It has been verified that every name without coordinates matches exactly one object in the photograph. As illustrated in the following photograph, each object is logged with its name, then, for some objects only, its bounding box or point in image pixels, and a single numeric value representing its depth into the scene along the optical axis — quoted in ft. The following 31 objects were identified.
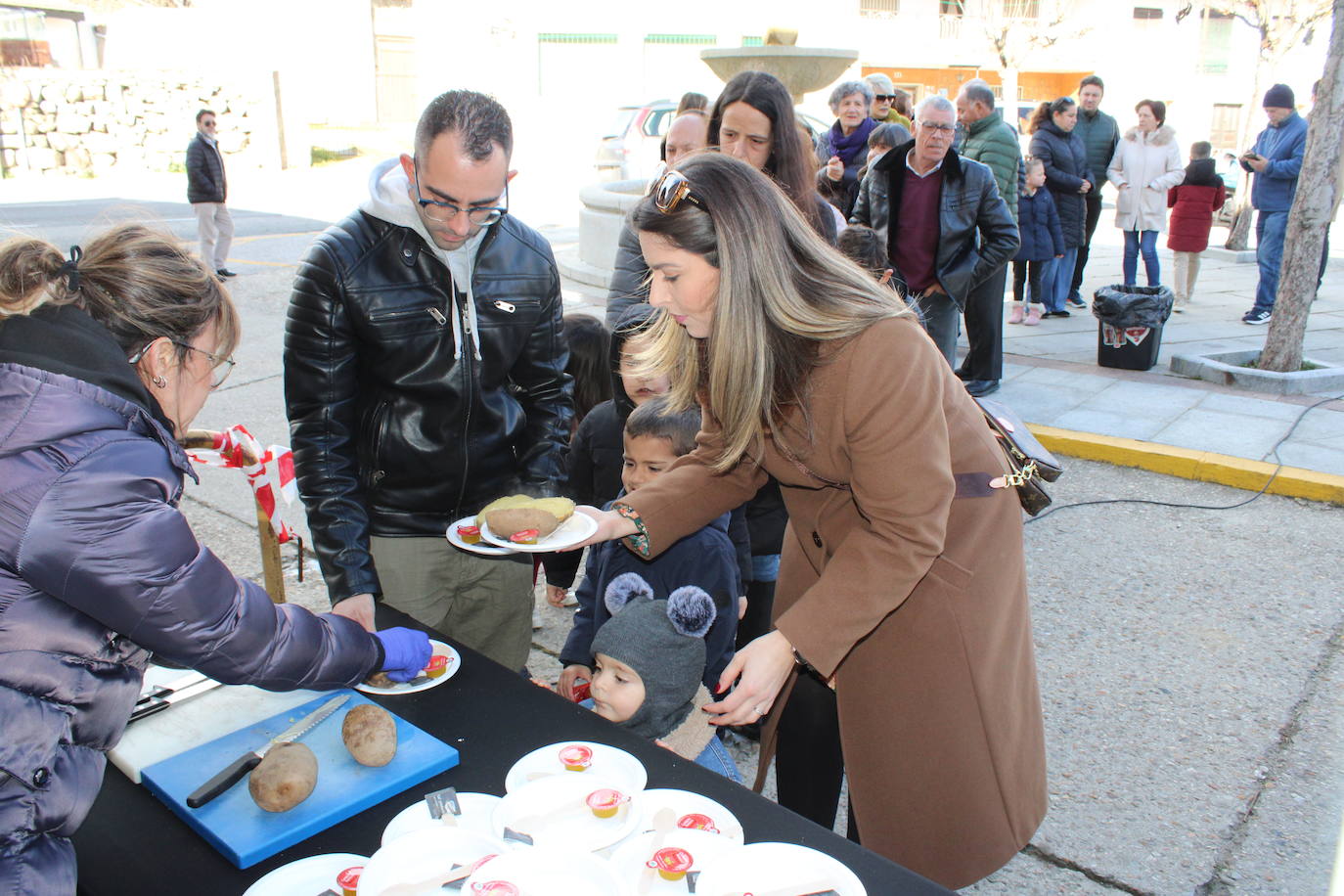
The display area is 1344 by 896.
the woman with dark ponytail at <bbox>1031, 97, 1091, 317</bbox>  28.71
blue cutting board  5.01
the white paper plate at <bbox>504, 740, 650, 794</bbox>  5.46
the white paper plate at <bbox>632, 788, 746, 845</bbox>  5.03
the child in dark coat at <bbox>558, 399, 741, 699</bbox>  8.96
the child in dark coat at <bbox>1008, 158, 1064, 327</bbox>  27.97
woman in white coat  30.07
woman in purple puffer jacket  4.35
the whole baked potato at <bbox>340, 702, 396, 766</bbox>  5.50
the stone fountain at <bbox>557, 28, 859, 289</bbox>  27.50
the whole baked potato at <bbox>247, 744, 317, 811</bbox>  5.11
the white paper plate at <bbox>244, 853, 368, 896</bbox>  4.70
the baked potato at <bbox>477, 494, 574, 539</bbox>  7.28
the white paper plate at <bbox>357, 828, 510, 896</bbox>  4.50
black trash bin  23.75
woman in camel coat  6.00
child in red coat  30.60
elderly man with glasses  19.08
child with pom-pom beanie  7.63
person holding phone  28.81
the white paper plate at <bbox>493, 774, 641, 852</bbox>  4.94
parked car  48.55
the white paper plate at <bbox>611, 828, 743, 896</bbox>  4.67
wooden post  11.12
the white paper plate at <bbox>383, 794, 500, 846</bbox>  5.04
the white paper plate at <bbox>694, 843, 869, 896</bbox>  4.59
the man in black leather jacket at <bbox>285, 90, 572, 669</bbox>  7.69
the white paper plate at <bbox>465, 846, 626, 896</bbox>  4.38
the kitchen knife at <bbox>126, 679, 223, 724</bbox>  6.18
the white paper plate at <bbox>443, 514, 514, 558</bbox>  7.24
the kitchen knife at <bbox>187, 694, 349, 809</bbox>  5.21
